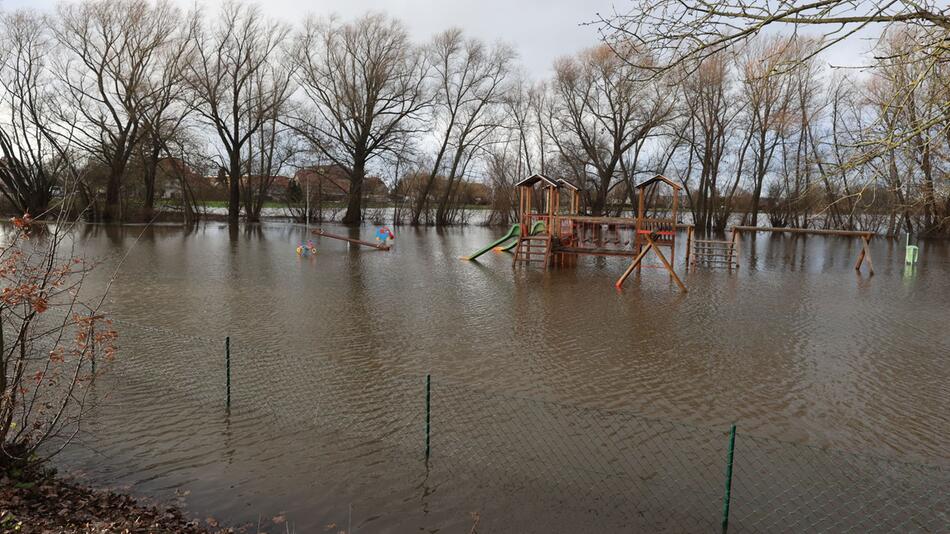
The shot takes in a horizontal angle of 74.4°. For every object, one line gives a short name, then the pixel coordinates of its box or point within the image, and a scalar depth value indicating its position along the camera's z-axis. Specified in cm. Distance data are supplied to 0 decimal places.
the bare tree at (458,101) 4534
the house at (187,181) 4304
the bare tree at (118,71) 3625
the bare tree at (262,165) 4622
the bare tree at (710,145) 4291
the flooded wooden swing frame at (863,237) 1995
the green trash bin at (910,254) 2272
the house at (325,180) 4691
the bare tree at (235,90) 4006
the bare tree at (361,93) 4222
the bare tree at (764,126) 4066
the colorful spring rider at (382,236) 2489
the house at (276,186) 4975
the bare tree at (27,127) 3806
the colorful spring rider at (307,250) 2123
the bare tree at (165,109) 3775
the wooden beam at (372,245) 2365
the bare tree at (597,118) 4078
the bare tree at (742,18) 453
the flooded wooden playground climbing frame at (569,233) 1691
